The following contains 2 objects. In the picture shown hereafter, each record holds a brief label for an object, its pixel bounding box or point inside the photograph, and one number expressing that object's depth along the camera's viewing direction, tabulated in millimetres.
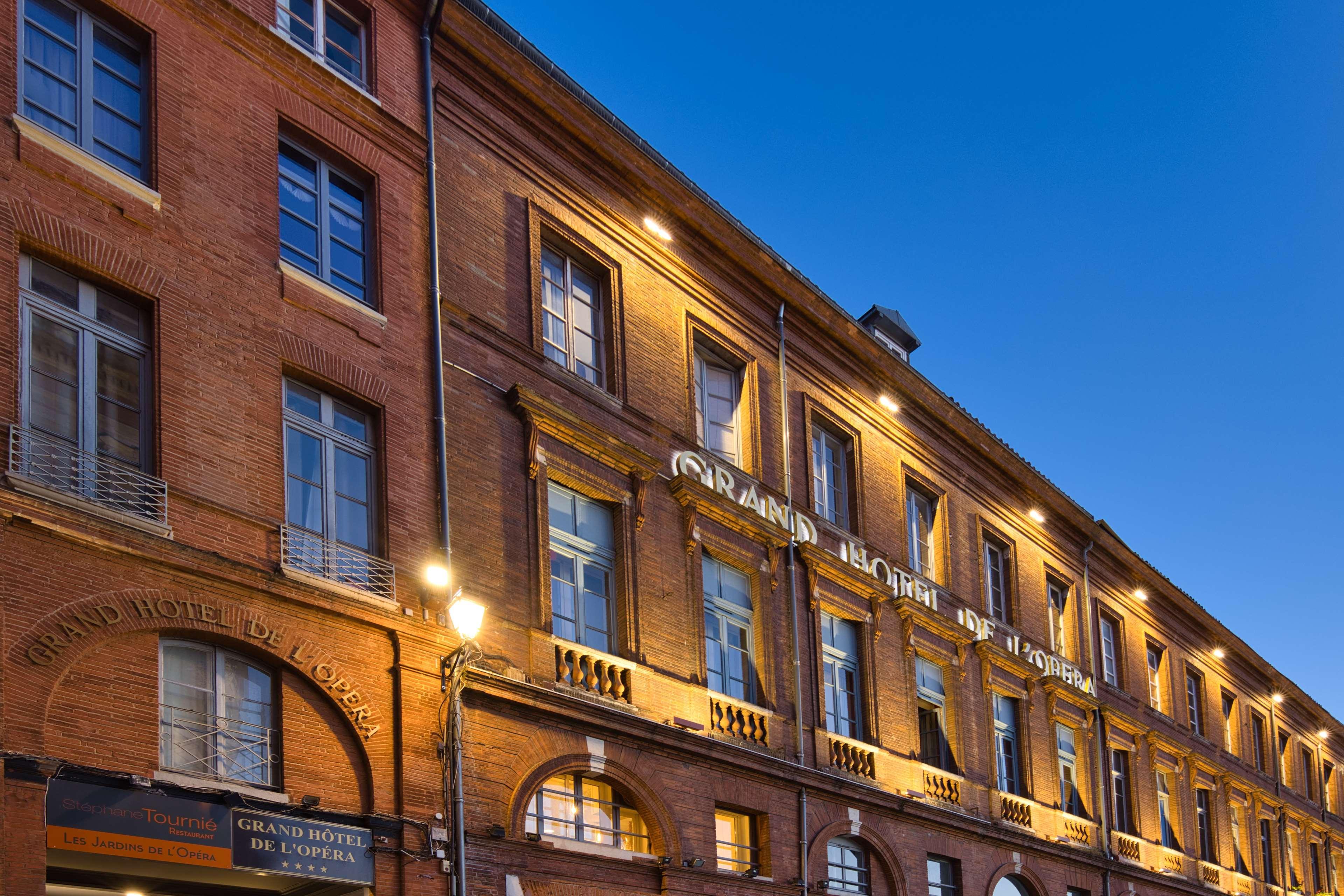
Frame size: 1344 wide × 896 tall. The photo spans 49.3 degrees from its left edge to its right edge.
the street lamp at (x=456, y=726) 15328
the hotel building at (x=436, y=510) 13086
